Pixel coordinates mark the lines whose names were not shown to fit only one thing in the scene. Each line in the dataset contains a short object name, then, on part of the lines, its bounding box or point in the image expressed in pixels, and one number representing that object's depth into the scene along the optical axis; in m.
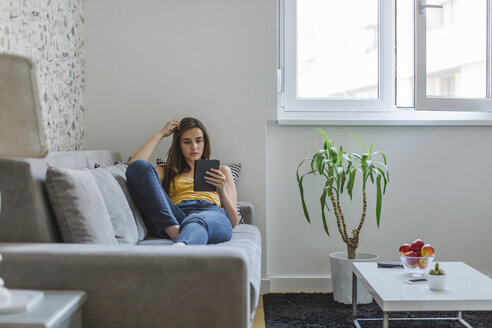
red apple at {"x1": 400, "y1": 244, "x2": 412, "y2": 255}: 2.32
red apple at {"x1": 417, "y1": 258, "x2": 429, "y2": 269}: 2.26
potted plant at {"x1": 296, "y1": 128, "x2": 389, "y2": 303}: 3.00
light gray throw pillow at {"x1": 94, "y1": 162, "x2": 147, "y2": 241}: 2.46
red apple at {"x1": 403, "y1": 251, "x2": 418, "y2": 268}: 2.27
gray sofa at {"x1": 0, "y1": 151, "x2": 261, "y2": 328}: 1.63
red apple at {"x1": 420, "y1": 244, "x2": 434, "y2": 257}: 2.26
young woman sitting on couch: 2.44
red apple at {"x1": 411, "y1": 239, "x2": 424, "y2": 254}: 2.29
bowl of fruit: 2.26
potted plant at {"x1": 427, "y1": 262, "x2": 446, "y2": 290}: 2.08
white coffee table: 1.97
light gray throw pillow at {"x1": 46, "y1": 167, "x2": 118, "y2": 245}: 1.83
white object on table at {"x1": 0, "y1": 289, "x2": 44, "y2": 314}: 1.34
